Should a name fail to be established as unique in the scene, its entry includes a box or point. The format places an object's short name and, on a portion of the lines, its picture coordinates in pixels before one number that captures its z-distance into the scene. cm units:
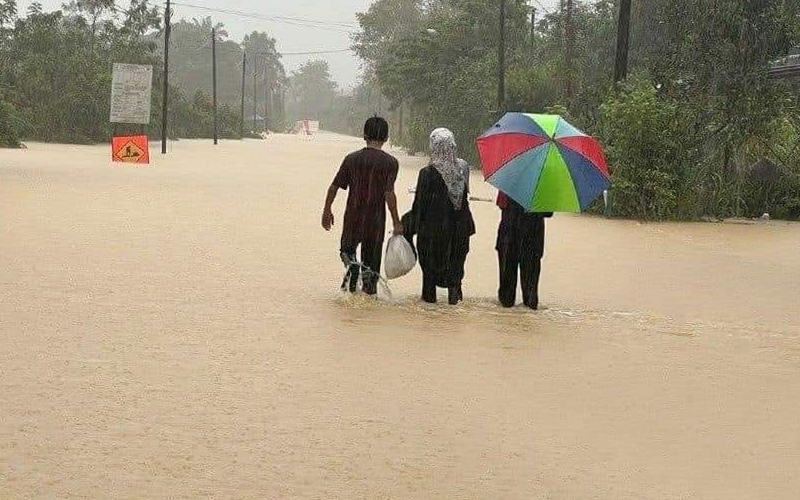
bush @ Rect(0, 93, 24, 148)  4688
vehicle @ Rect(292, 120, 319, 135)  15110
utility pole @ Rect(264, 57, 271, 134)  13179
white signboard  4641
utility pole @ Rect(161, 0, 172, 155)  4877
